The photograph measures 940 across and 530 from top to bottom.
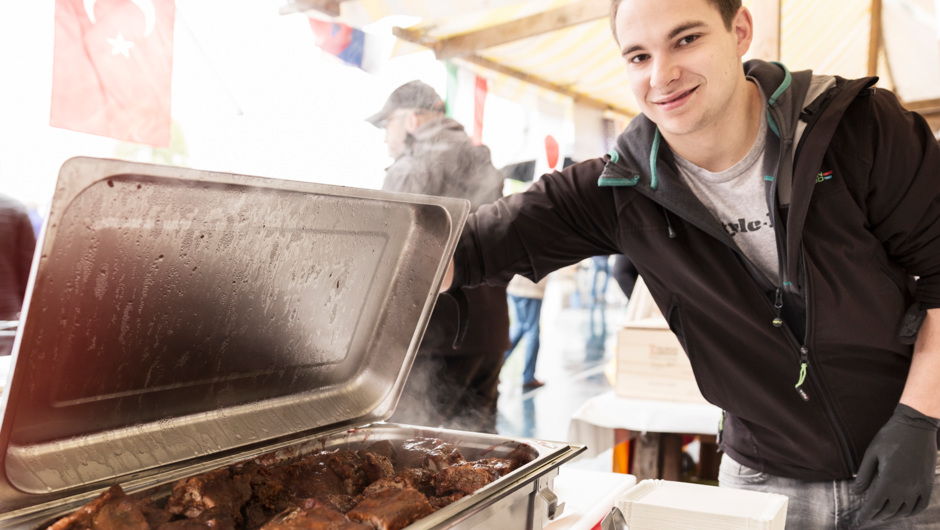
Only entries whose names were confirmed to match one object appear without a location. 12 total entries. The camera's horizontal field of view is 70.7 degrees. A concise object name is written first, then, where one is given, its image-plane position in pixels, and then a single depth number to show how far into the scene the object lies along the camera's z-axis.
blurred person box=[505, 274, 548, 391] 7.65
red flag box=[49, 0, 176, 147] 2.34
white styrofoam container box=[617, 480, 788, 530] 1.41
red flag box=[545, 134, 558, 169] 7.12
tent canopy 5.25
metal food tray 1.11
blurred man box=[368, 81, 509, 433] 3.17
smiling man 1.76
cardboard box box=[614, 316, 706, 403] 3.41
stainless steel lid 1.06
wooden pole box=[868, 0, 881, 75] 5.89
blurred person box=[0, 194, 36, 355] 2.33
